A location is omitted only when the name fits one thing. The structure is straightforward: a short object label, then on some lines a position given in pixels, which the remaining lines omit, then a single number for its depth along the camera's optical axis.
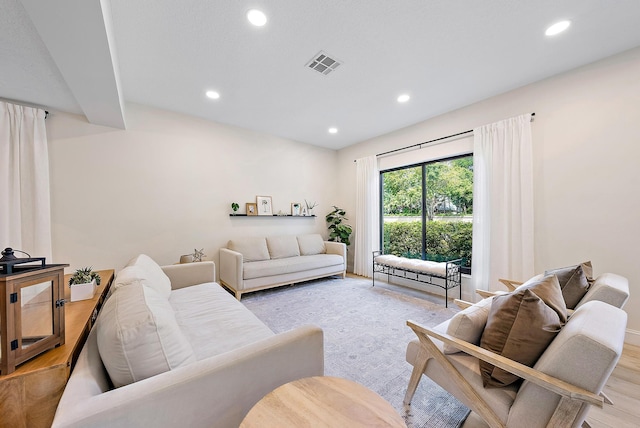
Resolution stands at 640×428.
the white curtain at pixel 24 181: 2.41
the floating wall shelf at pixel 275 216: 4.04
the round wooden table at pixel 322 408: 0.75
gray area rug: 1.49
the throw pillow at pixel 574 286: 1.54
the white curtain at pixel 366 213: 4.55
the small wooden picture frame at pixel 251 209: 4.18
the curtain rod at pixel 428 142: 3.28
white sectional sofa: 0.74
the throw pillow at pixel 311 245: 4.54
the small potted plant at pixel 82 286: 1.61
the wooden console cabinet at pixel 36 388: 0.75
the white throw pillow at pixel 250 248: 3.84
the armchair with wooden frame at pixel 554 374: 0.84
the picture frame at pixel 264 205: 4.28
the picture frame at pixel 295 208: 4.73
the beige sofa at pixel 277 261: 3.44
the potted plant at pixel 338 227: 4.93
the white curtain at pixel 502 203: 2.71
